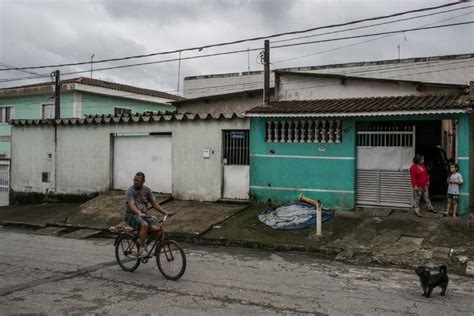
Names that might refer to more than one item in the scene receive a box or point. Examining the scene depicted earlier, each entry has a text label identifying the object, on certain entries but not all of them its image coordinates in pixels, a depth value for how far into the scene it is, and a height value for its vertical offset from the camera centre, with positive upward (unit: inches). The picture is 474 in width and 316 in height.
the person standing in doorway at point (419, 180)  434.9 -17.8
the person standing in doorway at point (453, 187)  420.1 -23.7
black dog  239.8 -64.3
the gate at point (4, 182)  765.9 -42.0
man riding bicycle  290.1 -36.0
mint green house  967.6 +137.2
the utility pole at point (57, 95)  759.7 +111.2
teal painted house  443.8 +19.0
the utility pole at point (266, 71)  570.6 +118.5
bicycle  276.2 -62.4
